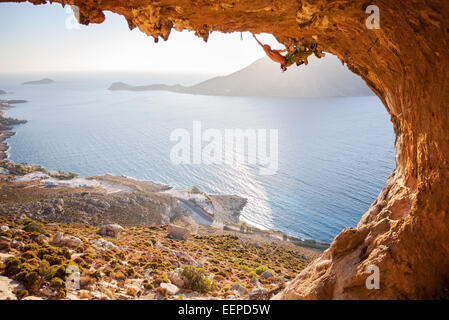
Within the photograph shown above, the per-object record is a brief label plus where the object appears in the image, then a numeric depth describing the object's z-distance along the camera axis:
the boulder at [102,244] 15.95
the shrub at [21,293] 8.12
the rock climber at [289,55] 6.89
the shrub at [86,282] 9.77
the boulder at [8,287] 7.84
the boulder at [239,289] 12.46
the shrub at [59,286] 8.70
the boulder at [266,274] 18.47
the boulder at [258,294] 9.81
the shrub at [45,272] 9.16
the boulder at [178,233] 27.10
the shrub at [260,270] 19.22
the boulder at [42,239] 13.97
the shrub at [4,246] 11.35
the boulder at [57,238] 14.36
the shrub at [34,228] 16.03
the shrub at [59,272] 9.40
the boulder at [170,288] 10.95
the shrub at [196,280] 11.82
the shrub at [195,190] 55.87
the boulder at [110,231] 20.75
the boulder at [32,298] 7.96
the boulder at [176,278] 11.97
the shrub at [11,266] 9.15
